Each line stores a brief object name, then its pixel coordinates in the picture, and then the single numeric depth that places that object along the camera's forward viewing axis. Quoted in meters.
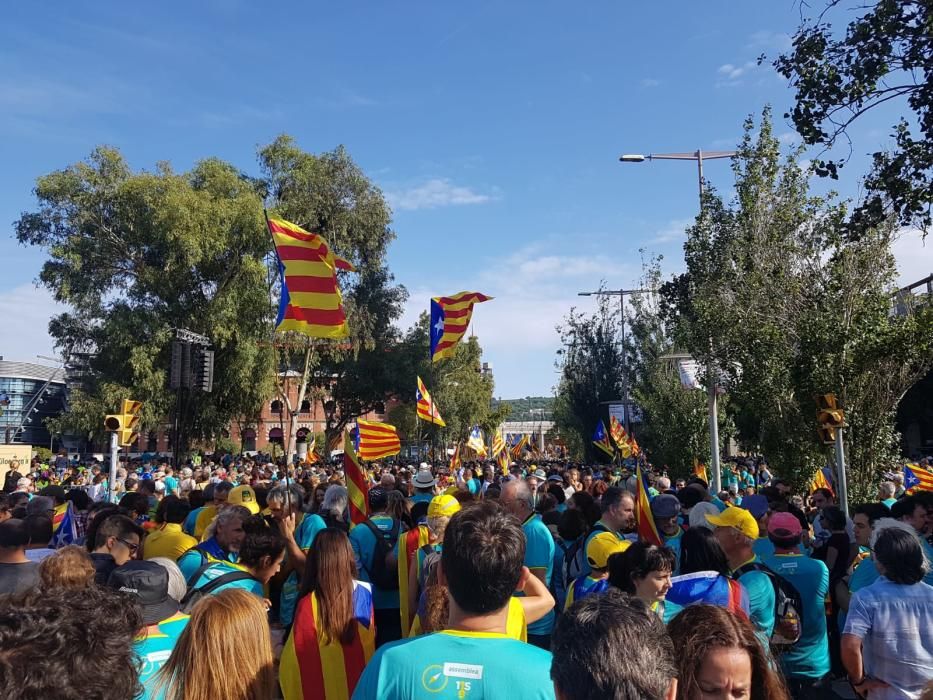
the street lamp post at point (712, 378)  16.77
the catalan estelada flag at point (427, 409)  18.48
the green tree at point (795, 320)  12.34
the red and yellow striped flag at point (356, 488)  7.02
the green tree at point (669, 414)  24.70
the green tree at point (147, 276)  27.80
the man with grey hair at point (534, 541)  5.23
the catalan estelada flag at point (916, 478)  10.89
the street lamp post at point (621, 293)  39.59
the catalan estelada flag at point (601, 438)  27.83
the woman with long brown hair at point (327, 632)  3.57
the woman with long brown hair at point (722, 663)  2.40
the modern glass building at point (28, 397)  81.56
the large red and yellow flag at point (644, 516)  6.02
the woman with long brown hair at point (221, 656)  2.62
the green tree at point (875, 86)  8.06
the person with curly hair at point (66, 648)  1.45
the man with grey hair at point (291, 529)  5.41
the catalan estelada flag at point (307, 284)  10.68
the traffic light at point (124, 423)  12.11
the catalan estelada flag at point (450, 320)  17.45
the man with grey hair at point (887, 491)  10.20
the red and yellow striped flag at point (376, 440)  13.01
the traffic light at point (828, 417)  10.23
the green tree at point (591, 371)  41.94
